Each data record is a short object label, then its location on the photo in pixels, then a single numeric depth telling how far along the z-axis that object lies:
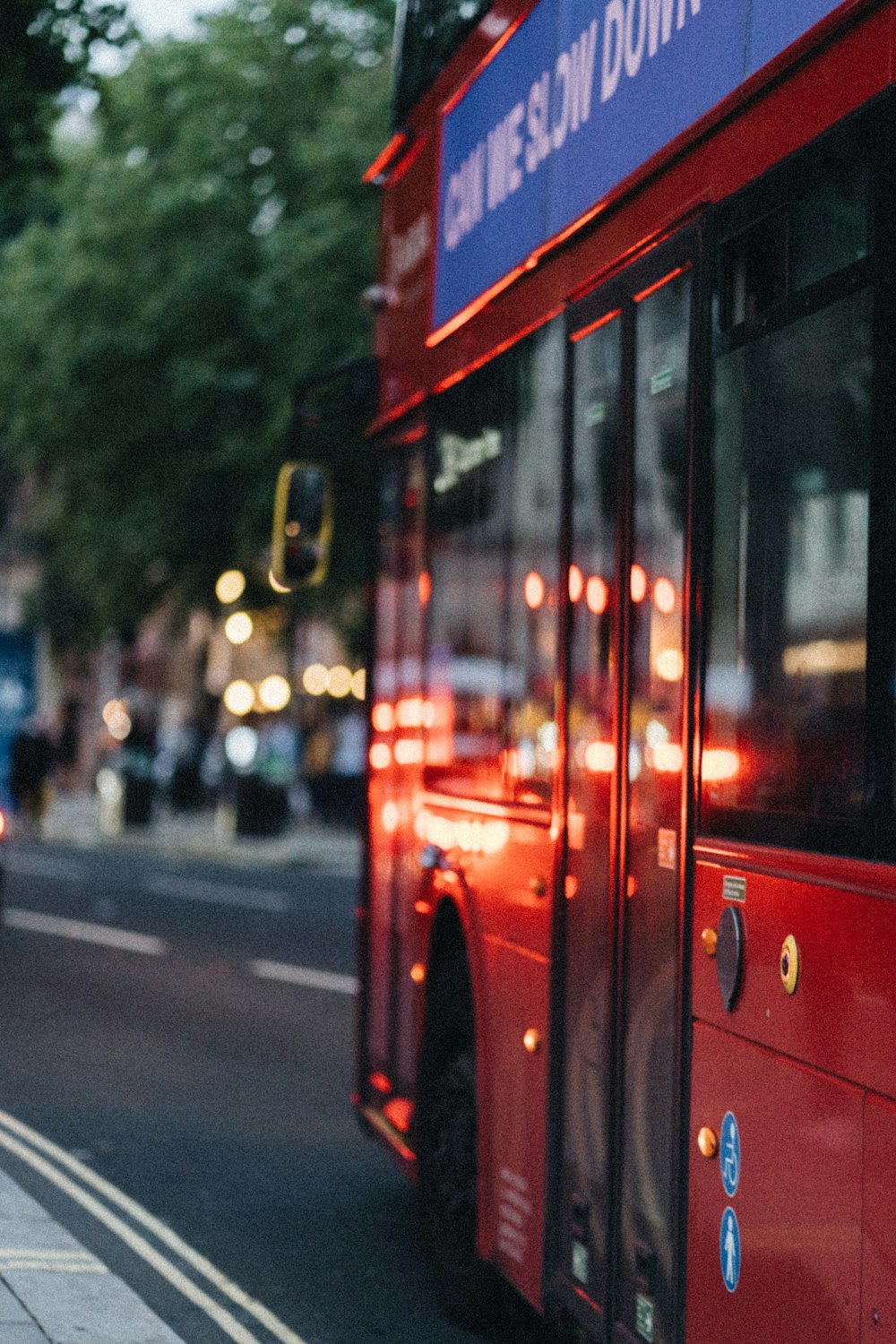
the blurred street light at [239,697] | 31.11
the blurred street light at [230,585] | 30.02
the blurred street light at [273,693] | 32.22
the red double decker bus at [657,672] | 3.57
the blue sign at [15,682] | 37.84
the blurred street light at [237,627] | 26.28
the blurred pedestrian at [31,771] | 33.78
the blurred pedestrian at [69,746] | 52.62
